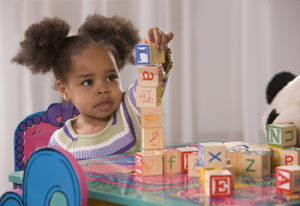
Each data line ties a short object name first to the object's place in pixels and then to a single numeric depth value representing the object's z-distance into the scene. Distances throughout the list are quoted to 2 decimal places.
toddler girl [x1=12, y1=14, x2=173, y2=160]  1.92
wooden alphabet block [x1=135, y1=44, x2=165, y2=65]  1.64
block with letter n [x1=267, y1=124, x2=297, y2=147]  1.54
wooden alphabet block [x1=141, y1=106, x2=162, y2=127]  1.64
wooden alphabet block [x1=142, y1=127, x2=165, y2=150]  1.63
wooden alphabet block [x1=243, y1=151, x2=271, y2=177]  1.51
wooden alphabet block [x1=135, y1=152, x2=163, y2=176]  1.54
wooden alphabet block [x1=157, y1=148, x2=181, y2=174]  1.56
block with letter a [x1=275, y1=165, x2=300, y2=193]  1.40
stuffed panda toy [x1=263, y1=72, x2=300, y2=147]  1.63
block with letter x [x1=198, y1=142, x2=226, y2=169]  1.45
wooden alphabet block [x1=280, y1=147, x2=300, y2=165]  1.52
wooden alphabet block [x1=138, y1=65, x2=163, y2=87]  1.62
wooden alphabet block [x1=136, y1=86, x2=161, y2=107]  1.63
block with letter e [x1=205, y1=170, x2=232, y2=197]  1.39
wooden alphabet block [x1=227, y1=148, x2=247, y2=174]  1.53
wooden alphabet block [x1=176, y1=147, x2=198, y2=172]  1.56
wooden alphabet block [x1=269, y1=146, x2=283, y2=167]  1.55
